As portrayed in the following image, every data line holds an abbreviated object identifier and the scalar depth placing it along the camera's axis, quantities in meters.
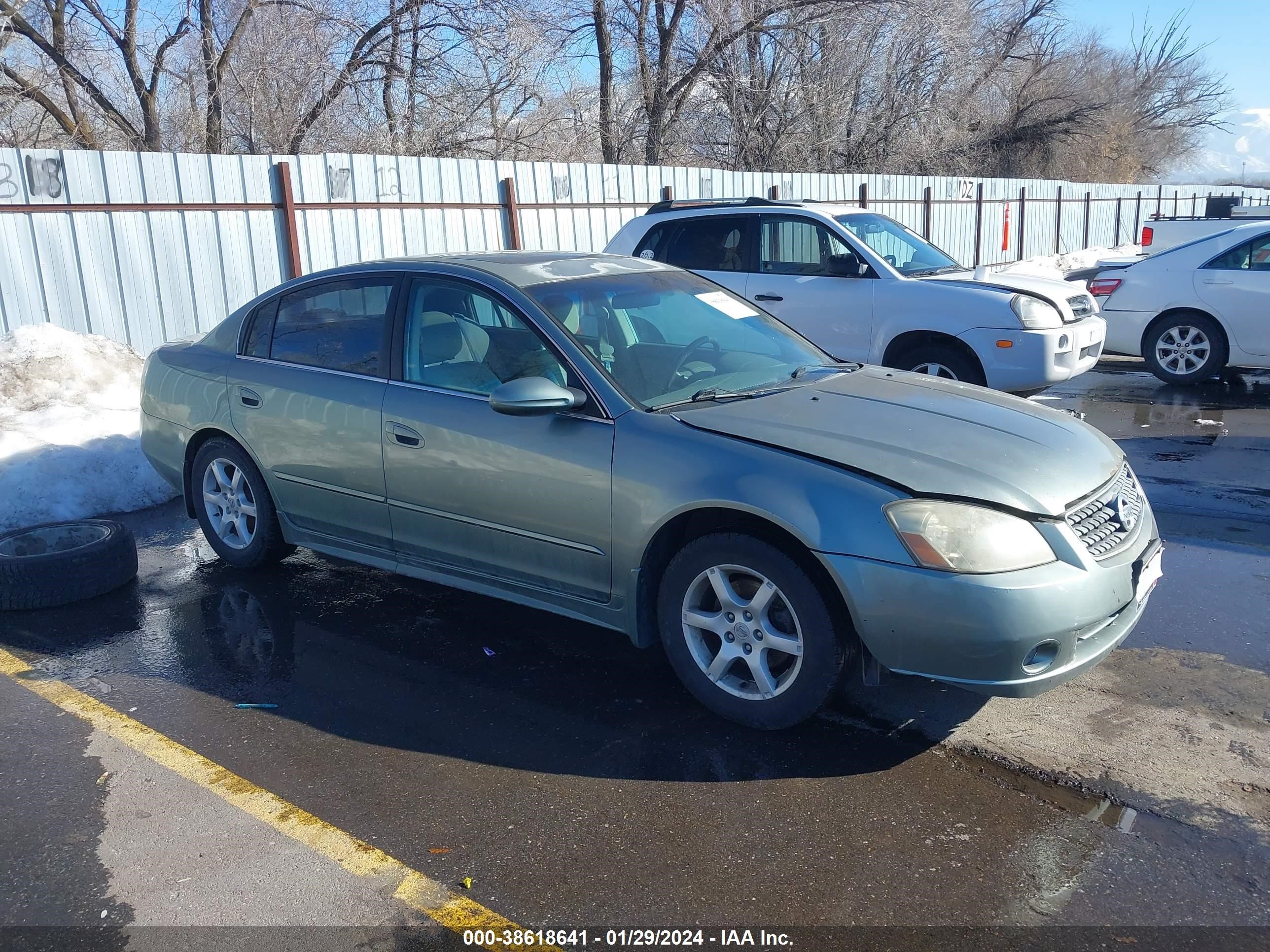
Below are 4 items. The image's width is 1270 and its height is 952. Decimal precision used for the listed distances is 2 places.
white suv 8.12
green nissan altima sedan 3.47
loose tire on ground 5.30
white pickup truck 21.33
